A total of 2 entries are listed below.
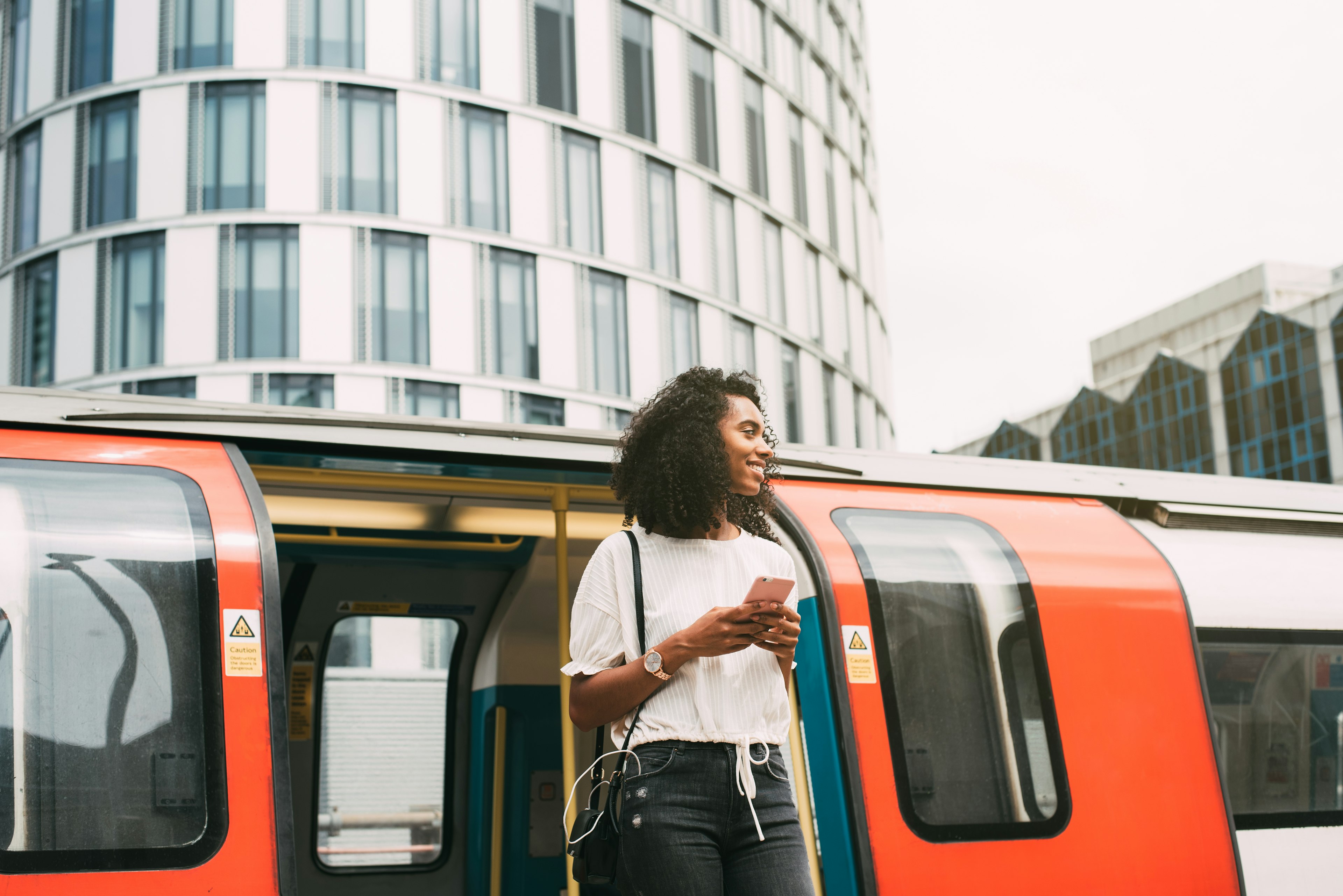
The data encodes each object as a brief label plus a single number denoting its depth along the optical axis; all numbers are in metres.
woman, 2.37
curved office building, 20.39
